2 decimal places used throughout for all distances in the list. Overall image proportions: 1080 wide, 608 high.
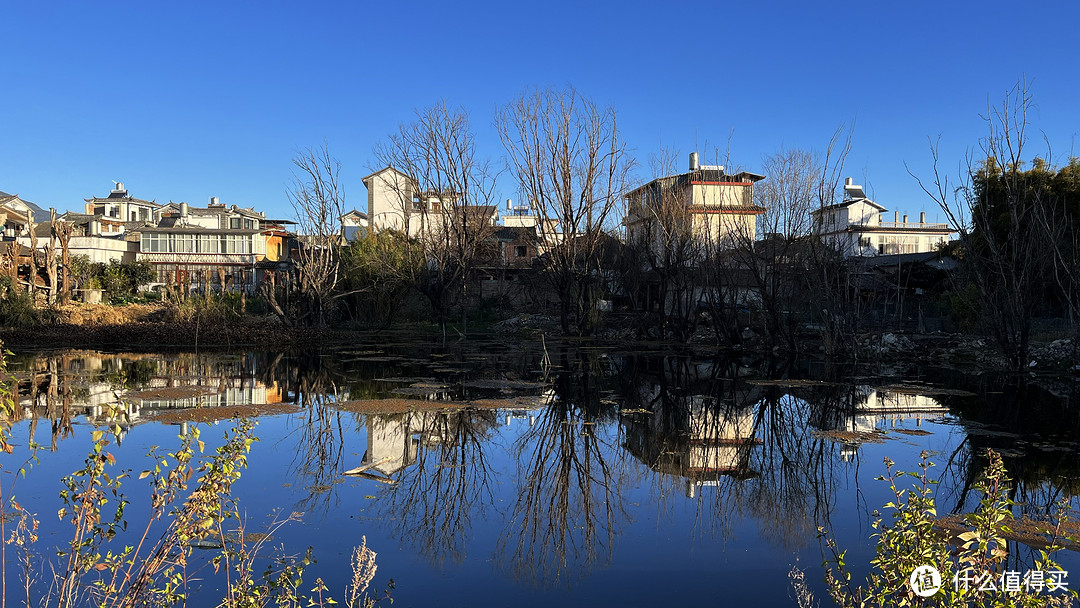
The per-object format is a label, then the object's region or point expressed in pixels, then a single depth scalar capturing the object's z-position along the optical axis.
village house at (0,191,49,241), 48.72
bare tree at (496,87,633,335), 25.67
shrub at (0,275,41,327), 24.05
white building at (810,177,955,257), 57.62
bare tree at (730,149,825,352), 20.25
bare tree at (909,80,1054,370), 16.06
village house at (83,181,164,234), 71.81
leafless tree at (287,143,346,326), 26.22
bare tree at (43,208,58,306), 25.69
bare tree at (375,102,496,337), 27.59
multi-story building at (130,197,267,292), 51.56
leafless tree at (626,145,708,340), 23.98
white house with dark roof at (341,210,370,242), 57.47
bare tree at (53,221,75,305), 25.55
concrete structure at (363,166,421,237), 53.91
